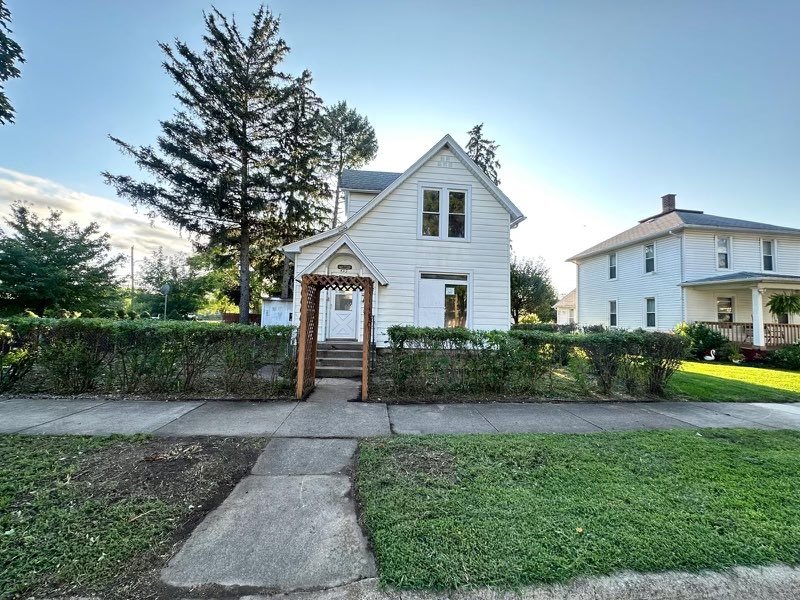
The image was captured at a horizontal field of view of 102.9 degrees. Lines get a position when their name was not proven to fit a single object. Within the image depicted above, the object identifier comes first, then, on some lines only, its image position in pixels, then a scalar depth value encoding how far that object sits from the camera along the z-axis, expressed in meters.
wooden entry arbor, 6.31
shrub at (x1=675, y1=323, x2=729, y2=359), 14.66
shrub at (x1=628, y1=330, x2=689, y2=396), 6.87
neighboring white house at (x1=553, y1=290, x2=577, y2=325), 33.74
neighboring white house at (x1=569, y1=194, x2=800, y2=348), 14.58
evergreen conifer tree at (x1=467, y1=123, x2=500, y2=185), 26.00
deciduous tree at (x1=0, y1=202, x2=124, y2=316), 14.61
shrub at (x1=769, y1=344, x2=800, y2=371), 12.66
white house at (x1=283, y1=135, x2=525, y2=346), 10.55
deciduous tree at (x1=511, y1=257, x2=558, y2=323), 23.69
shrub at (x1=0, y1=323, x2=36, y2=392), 6.03
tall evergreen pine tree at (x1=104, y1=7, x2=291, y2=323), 16.44
